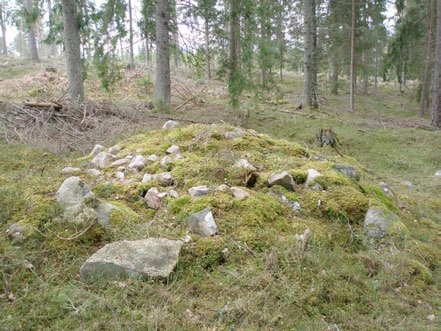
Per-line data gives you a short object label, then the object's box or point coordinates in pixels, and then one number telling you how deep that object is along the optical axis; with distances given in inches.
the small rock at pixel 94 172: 161.8
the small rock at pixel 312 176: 163.1
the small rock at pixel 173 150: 183.6
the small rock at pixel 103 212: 119.6
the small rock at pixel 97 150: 209.8
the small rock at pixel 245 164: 162.9
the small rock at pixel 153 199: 135.1
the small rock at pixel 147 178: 152.6
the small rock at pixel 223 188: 141.0
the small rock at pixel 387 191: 189.8
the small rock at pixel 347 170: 181.7
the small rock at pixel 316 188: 158.1
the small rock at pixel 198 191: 137.5
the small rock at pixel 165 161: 165.9
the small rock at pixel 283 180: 153.4
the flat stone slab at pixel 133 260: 96.4
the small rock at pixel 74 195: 118.3
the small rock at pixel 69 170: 161.4
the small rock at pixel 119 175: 159.2
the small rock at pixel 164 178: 150.5
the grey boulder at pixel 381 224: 137.0
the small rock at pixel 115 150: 202.8
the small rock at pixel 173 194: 138.2
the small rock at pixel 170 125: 233.3
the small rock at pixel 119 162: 177.2
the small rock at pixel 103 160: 181.3
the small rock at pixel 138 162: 169.0
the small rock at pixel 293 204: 143.7
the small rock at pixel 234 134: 209.0
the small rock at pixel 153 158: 175.4
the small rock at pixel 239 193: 137.7
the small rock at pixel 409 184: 253.6
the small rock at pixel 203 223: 118.1
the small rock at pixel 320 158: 202.6
